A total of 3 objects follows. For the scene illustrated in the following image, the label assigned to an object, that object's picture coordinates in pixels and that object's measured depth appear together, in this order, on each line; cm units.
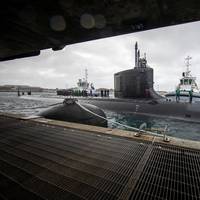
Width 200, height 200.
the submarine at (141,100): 1288
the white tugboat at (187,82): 2902
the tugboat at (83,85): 5590
